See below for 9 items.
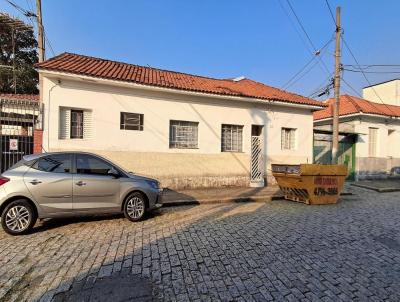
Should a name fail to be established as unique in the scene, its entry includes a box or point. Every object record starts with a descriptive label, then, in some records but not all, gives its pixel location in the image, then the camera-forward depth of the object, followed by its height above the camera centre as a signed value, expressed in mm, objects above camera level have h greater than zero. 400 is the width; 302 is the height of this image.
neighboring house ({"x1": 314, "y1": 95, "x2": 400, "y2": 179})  16297 +1094
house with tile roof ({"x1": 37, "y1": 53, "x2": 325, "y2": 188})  9445 +1199
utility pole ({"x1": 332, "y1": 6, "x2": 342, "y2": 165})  11805 +2588
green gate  16125 +196
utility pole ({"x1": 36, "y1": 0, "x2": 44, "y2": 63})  13250 +5961
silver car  5387 -923
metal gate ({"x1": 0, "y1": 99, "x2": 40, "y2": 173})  9414 +705
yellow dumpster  9023 -1021
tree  22688 +8292
